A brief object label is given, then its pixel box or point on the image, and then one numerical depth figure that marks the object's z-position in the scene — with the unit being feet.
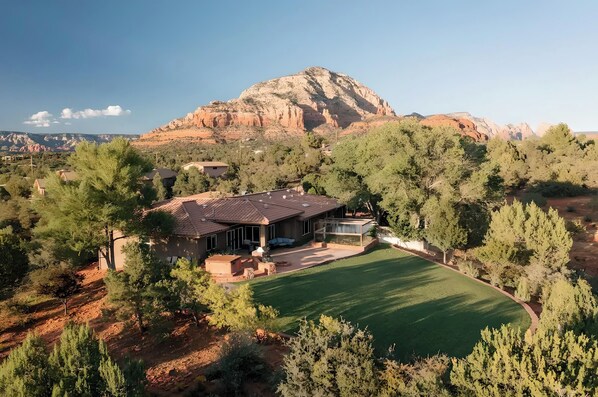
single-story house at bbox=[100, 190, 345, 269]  67.46
